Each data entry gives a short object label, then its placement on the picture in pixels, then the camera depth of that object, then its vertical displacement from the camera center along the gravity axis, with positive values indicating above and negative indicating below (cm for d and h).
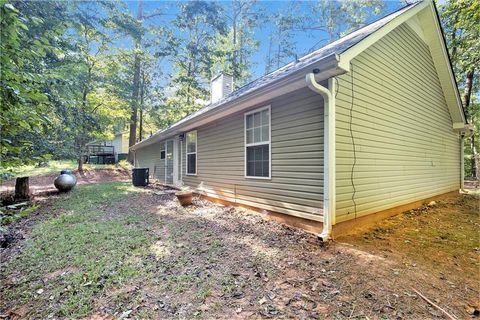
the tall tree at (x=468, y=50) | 695 +420
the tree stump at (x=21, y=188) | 761 -86
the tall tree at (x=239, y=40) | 1892 +1017
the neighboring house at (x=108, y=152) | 2358 +101
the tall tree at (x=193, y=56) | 1557 +843
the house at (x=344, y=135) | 404 +60
